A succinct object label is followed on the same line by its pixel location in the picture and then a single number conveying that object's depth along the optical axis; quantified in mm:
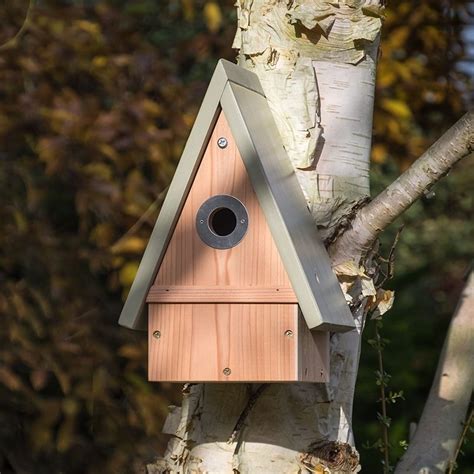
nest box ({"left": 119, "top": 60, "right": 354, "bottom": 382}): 4129
